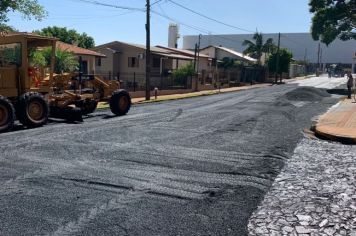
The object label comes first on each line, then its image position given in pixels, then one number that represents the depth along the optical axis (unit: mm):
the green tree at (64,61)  29953
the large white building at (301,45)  140125
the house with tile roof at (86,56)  37825
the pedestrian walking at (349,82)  31609
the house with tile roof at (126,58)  46625
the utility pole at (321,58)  144325
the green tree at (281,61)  72419
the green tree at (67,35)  63969
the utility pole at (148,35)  30172
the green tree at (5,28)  22281
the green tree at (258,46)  77625
